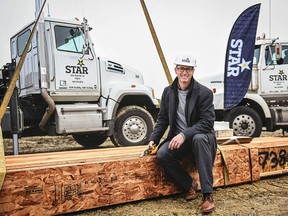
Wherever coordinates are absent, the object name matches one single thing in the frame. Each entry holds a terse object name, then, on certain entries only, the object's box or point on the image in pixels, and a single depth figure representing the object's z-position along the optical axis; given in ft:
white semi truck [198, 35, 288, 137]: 24.26
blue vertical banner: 20.10
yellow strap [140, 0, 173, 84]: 14.16
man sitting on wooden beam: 9.23
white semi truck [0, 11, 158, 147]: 20.06
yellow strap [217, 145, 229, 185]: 11.10
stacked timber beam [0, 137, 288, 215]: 8.00
